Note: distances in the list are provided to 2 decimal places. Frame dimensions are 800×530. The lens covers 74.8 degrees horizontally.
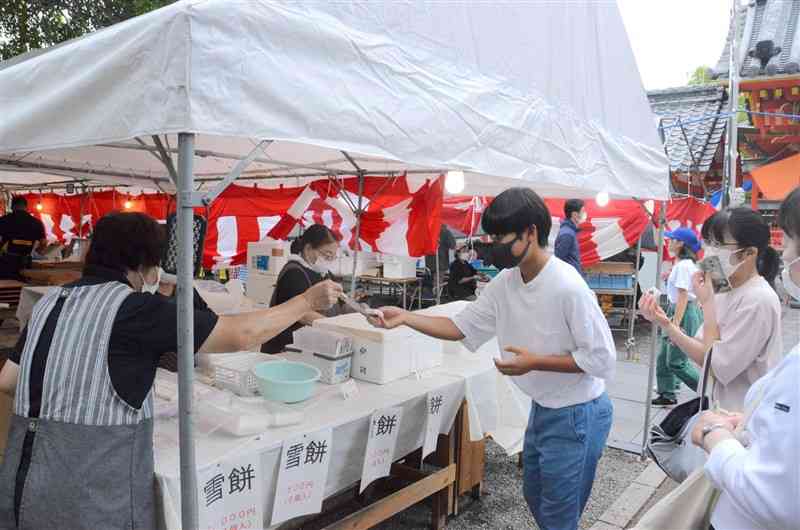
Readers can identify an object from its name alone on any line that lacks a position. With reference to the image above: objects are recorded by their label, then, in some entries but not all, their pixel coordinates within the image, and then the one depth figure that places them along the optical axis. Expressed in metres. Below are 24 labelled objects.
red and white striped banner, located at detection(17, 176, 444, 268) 5.63
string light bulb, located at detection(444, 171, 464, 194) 4.93
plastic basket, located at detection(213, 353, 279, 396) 2.62
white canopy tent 1.55
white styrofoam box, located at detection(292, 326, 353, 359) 2.90
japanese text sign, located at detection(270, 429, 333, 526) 2.19
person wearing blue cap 5.40
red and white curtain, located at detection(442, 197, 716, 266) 8.70
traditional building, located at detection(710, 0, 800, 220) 7.23
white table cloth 2.02
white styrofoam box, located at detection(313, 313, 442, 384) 2.95
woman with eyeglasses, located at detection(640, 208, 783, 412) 2.32
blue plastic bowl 2.46
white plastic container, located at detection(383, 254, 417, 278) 10.71
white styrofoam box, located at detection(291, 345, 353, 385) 2.89
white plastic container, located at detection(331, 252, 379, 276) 10.43
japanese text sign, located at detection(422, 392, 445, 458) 2.91
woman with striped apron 1.57
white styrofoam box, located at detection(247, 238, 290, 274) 6.82
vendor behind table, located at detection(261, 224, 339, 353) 3.88
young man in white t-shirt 2.12
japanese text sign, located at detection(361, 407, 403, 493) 2.56
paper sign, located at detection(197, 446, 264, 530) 1.91
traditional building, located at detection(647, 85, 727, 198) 10.72
